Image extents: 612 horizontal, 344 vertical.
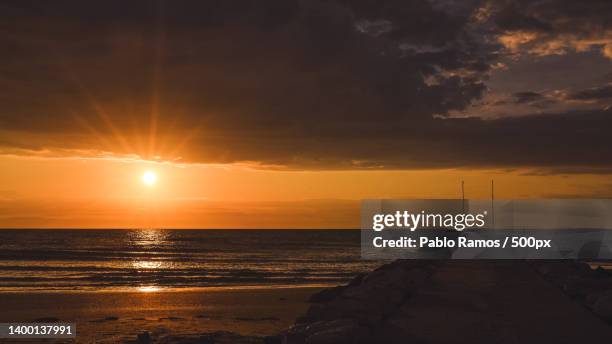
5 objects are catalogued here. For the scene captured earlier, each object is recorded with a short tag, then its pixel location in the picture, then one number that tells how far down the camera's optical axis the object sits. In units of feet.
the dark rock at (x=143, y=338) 45.32
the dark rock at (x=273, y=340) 38.18
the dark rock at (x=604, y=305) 42.96
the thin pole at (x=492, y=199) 209.67
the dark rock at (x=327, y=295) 69.15
